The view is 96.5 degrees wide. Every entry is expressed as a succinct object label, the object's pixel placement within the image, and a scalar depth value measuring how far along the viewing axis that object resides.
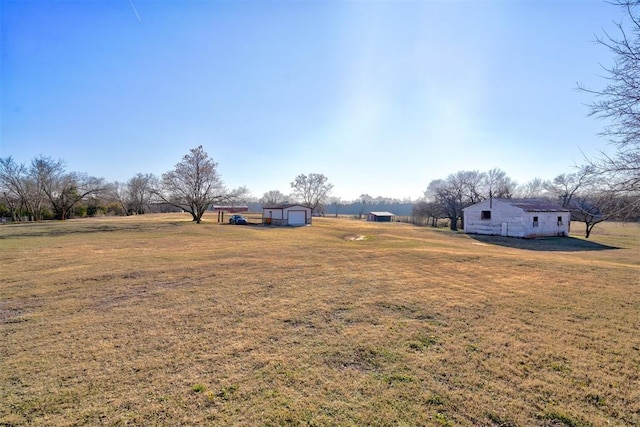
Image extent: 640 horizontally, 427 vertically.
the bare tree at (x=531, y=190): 72.26
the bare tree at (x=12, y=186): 41.00
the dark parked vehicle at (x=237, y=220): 38.22
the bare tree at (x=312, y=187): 69.75
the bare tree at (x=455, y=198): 45.03
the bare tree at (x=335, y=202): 93.88
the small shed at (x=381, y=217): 66.88
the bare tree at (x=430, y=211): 48.12
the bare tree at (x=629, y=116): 4.57
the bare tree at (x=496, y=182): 57.78
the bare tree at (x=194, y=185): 35.84
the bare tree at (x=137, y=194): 67.00
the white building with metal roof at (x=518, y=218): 27.97
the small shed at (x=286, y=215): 37.75
